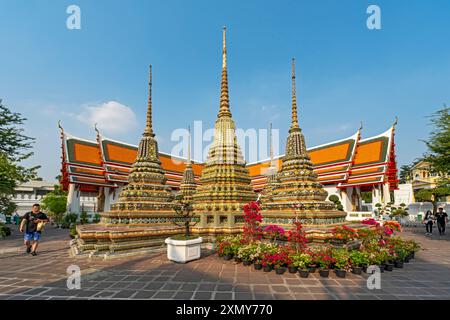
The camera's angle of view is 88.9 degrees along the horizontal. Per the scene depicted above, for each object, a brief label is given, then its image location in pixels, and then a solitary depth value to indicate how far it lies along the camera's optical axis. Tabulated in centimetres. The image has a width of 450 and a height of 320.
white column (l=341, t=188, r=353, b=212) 2983
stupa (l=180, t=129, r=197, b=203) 2764
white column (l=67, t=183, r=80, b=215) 2845
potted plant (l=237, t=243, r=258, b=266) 802
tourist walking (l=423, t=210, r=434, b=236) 1788
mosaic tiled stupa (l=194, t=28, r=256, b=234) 1272
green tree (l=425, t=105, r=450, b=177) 1245
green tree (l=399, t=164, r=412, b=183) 7019
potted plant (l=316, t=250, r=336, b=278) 675
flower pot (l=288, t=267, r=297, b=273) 707
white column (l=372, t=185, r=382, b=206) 2829
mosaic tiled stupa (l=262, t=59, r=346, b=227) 1134
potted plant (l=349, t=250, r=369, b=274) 706
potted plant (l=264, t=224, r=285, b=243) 902
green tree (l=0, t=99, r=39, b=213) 1442
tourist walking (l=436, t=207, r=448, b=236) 1722
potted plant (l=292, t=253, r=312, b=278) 673
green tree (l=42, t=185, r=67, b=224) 3002
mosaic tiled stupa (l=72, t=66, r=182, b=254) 993
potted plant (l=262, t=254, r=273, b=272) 725
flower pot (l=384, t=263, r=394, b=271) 748
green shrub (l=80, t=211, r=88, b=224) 2568
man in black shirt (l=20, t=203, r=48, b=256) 1072
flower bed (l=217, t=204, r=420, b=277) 701
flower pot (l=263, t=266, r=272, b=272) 728
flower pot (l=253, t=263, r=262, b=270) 752
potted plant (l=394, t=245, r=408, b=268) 793
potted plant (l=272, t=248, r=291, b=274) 706
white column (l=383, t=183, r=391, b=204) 2711
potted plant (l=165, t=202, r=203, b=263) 856
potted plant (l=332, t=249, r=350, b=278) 678
